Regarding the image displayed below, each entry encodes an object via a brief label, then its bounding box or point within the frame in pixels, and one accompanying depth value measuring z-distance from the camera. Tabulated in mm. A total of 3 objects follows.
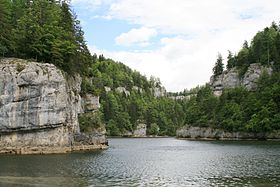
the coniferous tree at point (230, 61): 161475
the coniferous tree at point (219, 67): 166500
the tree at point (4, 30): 69438
